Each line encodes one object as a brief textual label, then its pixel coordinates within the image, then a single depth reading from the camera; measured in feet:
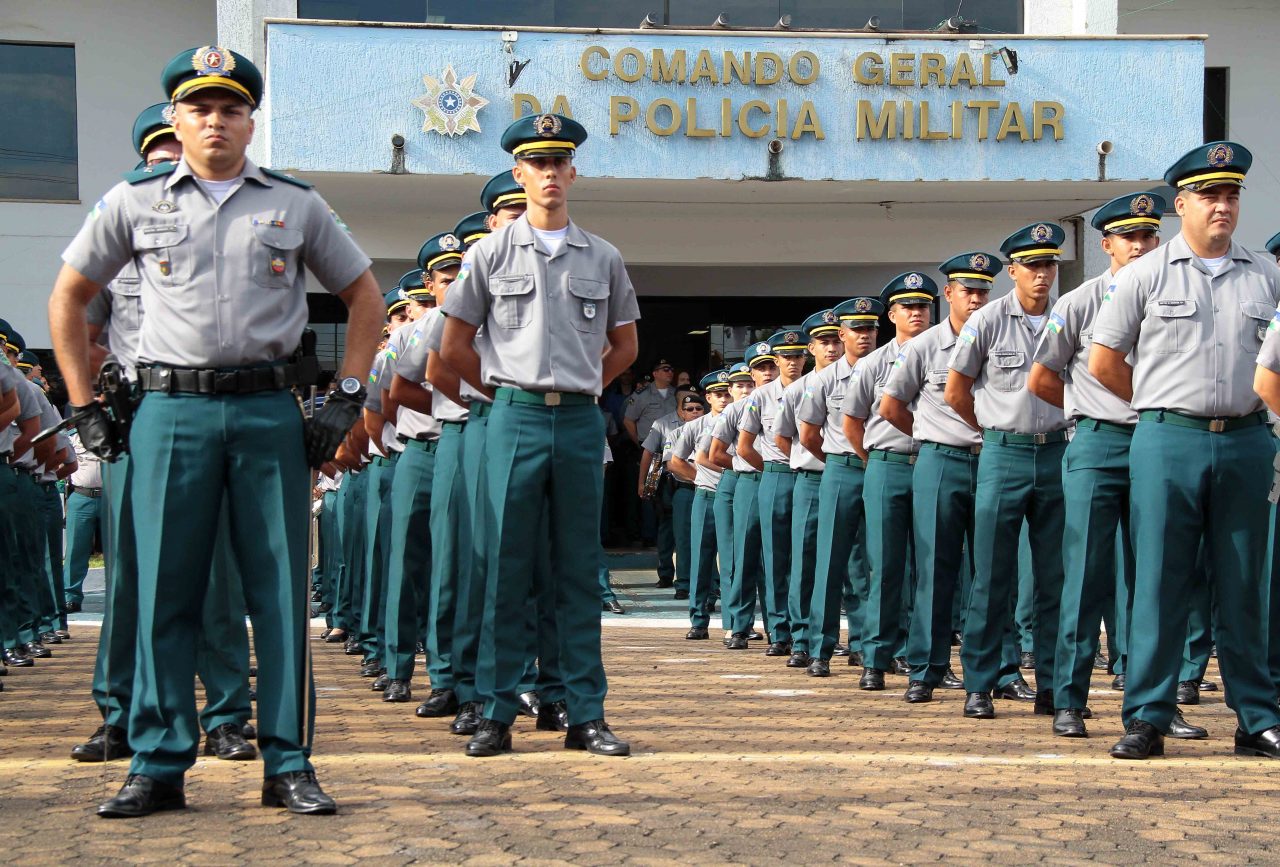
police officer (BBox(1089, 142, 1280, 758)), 21.95
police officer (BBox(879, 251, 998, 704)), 29.76
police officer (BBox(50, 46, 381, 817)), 17.04
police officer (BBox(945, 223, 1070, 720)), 27.43
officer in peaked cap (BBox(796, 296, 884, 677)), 35.96
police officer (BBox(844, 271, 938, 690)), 32.89
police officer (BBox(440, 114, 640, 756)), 21.71
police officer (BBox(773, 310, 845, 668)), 38.37
